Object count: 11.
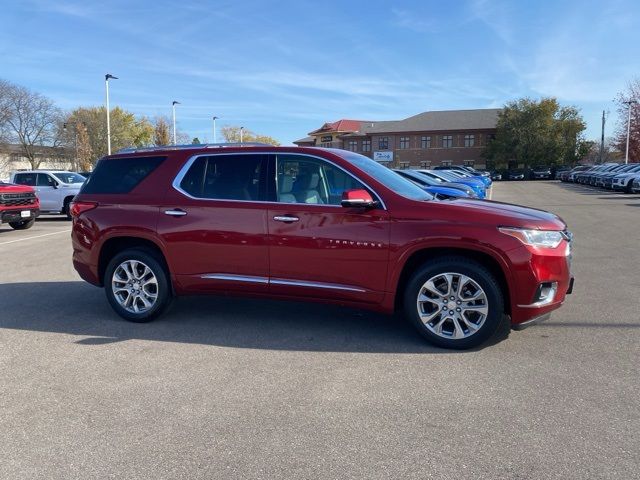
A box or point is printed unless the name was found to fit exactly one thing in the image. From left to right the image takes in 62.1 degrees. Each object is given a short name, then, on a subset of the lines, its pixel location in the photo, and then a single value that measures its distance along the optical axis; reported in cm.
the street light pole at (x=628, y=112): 5709
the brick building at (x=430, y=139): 7844
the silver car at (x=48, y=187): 1894
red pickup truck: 1496
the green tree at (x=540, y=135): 6969
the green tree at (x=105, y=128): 7256
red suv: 465
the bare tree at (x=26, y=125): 5923
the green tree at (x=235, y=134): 11849
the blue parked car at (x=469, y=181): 1791
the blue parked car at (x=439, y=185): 1222
